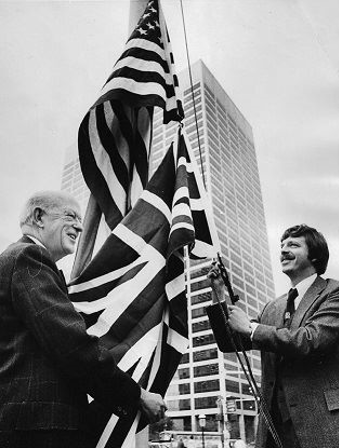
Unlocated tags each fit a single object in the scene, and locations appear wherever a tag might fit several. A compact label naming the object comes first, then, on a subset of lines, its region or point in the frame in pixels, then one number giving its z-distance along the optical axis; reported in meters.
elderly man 1.34
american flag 2.81
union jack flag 1.99
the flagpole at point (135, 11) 3.54
